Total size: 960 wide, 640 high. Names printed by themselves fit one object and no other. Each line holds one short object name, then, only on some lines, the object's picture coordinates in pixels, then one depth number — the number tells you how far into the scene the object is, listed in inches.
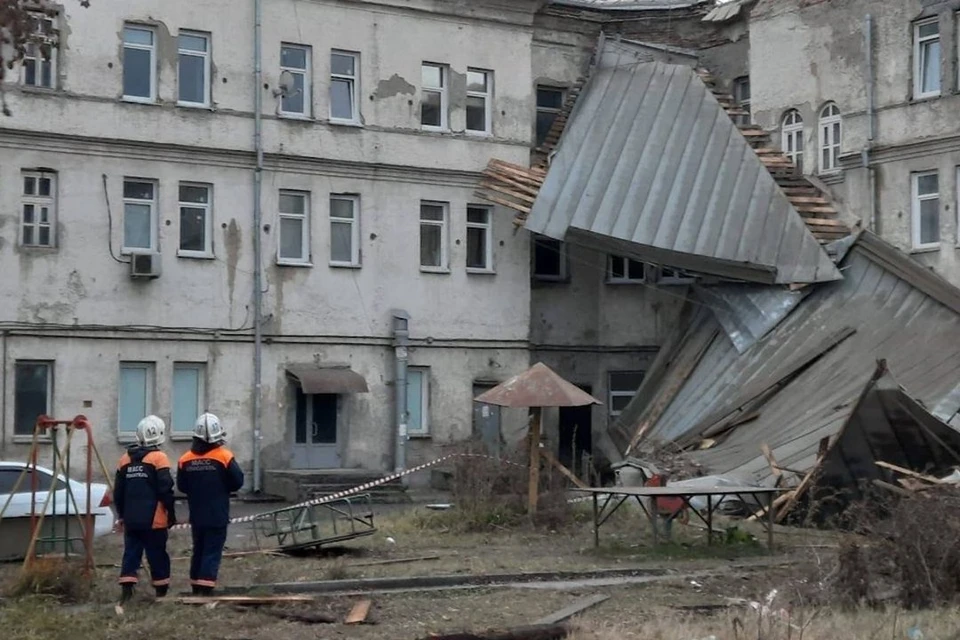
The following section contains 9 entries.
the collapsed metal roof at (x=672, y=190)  1194.0
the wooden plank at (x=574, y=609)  530.9
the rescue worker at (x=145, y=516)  566.6
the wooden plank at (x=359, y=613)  521.3
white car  741.3
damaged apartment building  1139.9
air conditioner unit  1152.2
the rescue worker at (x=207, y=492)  568.1
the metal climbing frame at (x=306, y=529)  738.8
